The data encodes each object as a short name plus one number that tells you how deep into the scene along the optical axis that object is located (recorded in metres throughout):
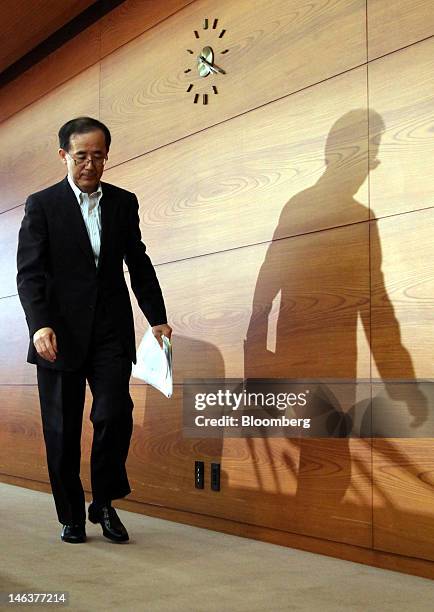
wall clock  3.27
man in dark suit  2.75
